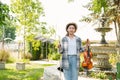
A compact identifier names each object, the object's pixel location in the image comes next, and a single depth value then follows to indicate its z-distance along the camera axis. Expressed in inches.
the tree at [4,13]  222.5
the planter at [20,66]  445.0
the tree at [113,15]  538.3
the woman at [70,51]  145.3
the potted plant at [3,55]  502.8
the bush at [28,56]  697.5
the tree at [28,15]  550.3
